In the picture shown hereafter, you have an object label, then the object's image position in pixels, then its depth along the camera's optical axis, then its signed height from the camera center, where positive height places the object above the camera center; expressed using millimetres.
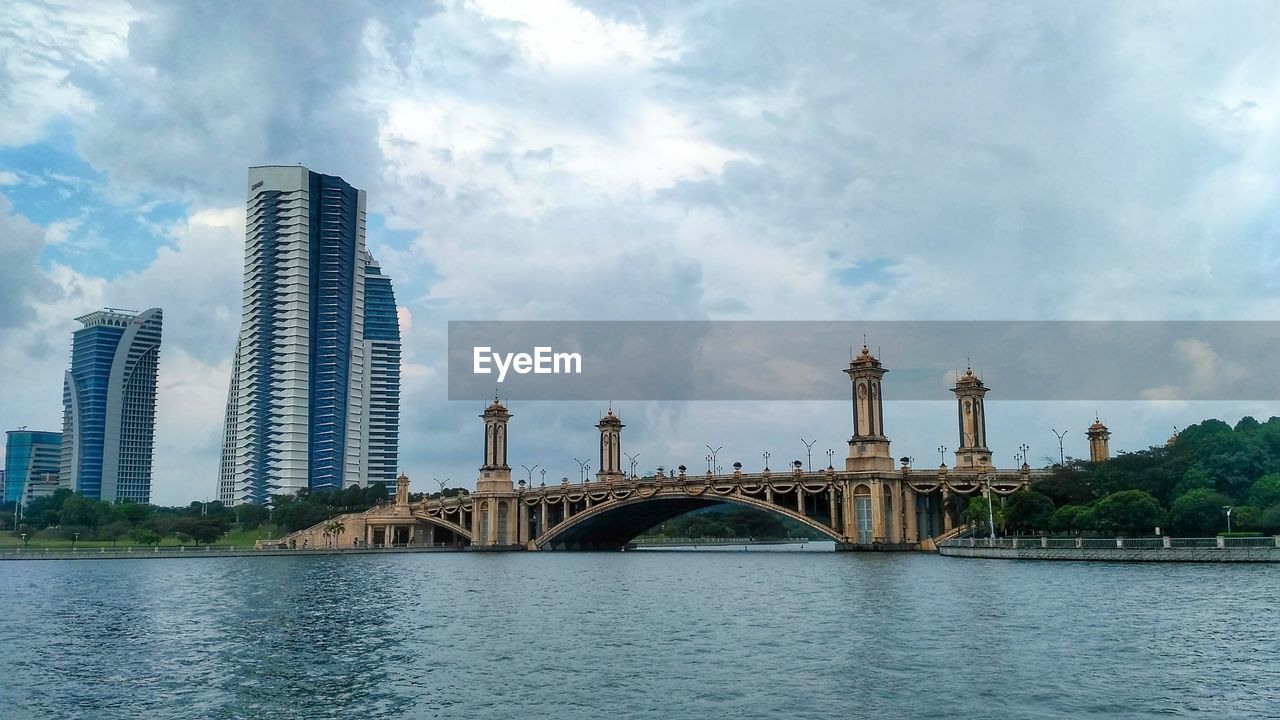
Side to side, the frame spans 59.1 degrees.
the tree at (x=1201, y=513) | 70562 -144
